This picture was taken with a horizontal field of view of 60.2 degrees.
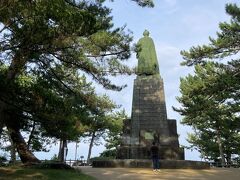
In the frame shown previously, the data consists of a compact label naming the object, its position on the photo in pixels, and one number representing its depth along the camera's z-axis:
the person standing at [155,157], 8.15
